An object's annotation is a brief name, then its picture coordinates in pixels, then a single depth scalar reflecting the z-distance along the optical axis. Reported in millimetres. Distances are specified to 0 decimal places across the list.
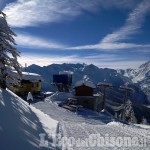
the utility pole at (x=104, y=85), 34563
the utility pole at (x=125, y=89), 35054
